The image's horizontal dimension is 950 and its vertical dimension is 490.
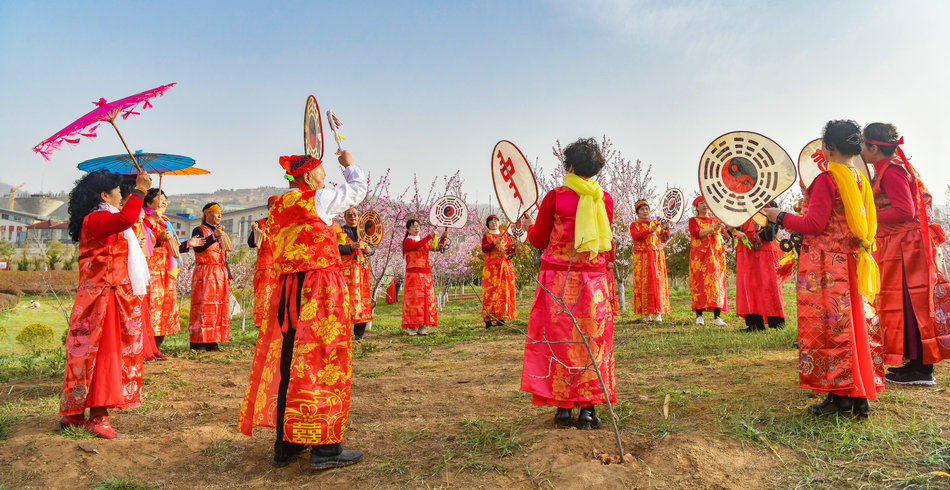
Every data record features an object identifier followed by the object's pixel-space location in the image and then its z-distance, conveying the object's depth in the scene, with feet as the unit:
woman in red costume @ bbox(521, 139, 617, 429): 10.77
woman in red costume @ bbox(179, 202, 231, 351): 22.27
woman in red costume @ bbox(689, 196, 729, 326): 27.48
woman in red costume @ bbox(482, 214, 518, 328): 31.71
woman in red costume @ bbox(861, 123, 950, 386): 12.46
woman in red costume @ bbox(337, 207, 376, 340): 25.45
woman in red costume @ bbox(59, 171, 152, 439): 11.18
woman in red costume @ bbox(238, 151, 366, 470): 9.37
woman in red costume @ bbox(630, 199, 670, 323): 29.50
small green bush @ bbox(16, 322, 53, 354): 24.67
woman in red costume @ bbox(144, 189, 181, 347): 19.13
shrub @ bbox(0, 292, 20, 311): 51.21
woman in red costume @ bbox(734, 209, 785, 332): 23.24
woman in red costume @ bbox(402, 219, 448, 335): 29.76
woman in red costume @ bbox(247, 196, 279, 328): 23.50
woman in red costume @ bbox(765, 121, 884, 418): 10.11
